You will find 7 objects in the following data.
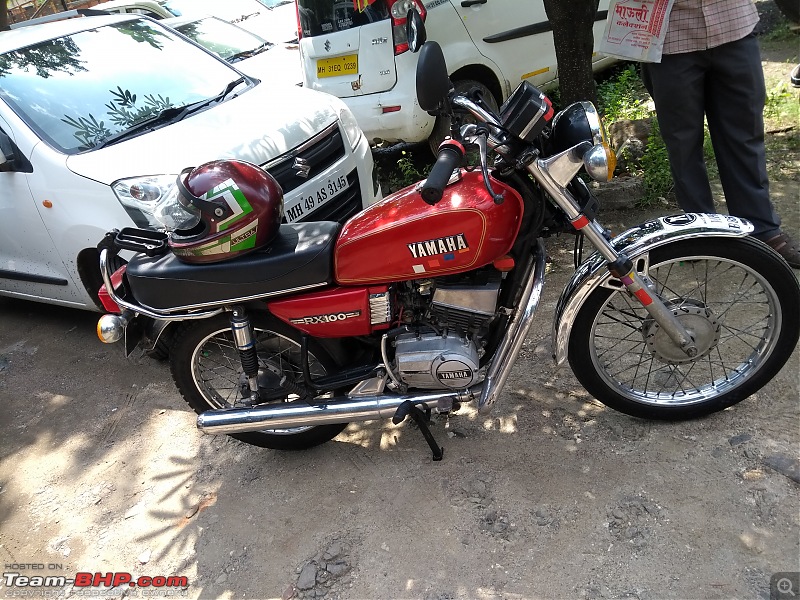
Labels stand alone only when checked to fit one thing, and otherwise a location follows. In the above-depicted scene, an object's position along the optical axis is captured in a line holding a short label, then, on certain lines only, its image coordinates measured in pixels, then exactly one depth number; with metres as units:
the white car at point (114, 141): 3.61
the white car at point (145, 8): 8.66
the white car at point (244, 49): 6.93
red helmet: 2.45
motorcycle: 2.26
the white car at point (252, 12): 8.66
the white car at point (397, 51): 5.25
